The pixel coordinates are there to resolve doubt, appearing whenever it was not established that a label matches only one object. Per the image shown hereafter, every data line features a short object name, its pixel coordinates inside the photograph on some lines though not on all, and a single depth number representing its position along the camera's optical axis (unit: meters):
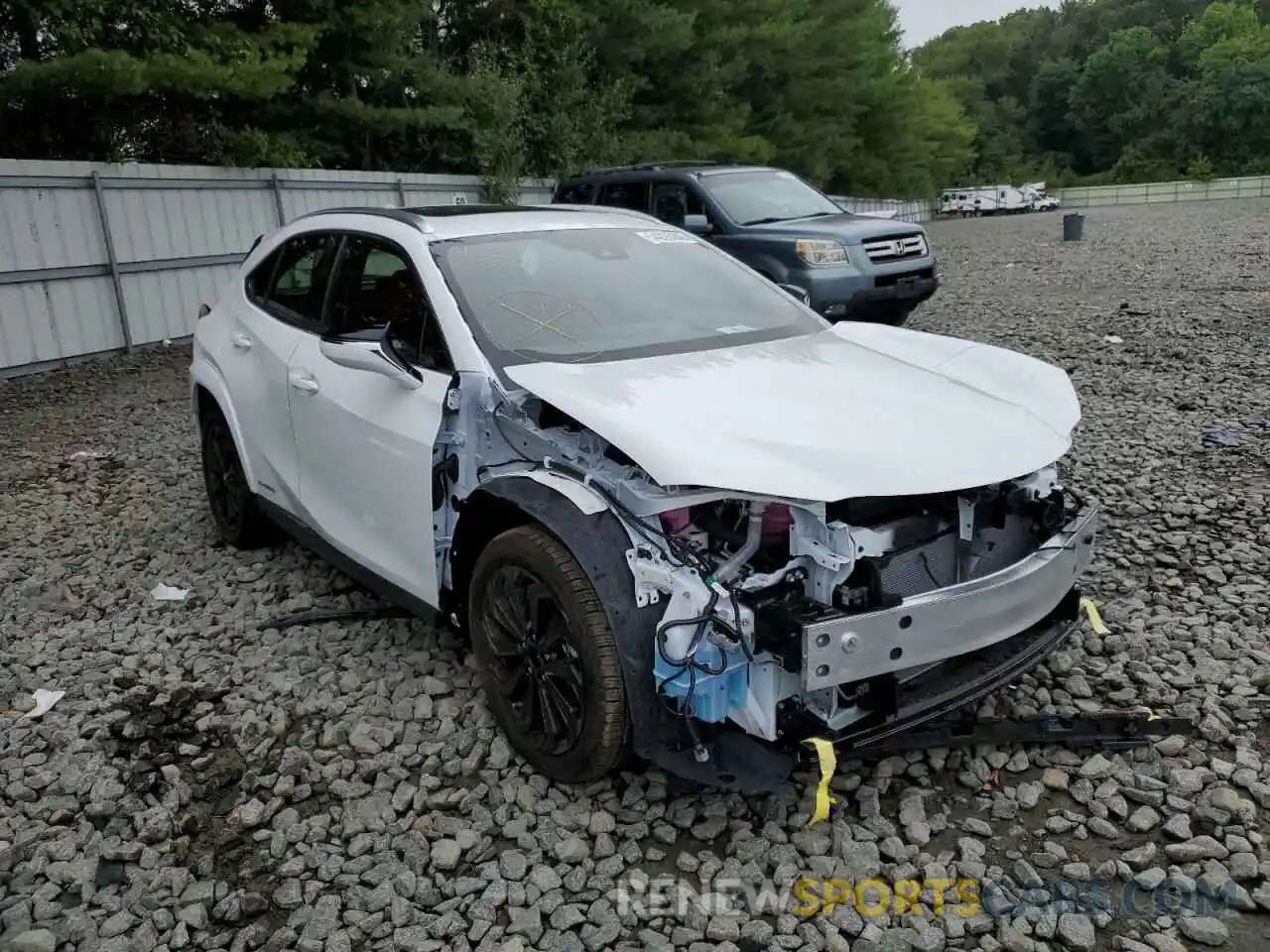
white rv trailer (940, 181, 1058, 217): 48.59
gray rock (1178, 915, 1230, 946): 2.51
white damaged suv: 2.75
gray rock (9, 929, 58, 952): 2.66
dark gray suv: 9.55
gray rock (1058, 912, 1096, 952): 2.51
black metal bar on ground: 3.12
